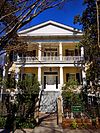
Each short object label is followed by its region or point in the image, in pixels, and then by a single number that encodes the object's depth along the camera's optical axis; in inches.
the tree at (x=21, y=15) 142.7
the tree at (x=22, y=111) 261.9
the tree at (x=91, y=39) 323.9
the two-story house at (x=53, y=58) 487.4
